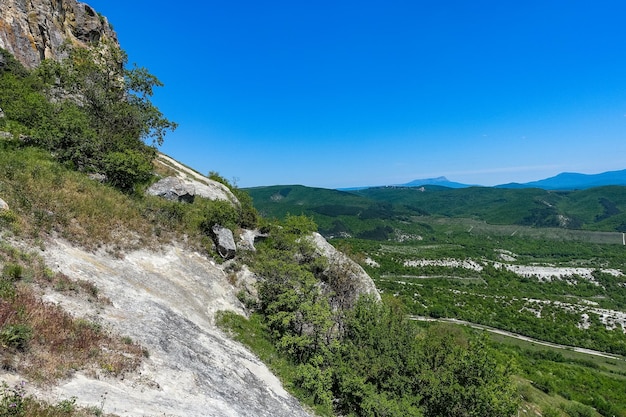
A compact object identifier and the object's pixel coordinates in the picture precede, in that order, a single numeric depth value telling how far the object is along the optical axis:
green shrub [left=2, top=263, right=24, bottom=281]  12.76
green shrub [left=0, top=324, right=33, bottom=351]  8.91
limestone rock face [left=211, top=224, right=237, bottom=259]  28.86
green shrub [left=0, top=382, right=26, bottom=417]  6.27
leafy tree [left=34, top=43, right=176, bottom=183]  28.75
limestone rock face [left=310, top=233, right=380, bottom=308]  32.69
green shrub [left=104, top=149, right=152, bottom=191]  28.72
